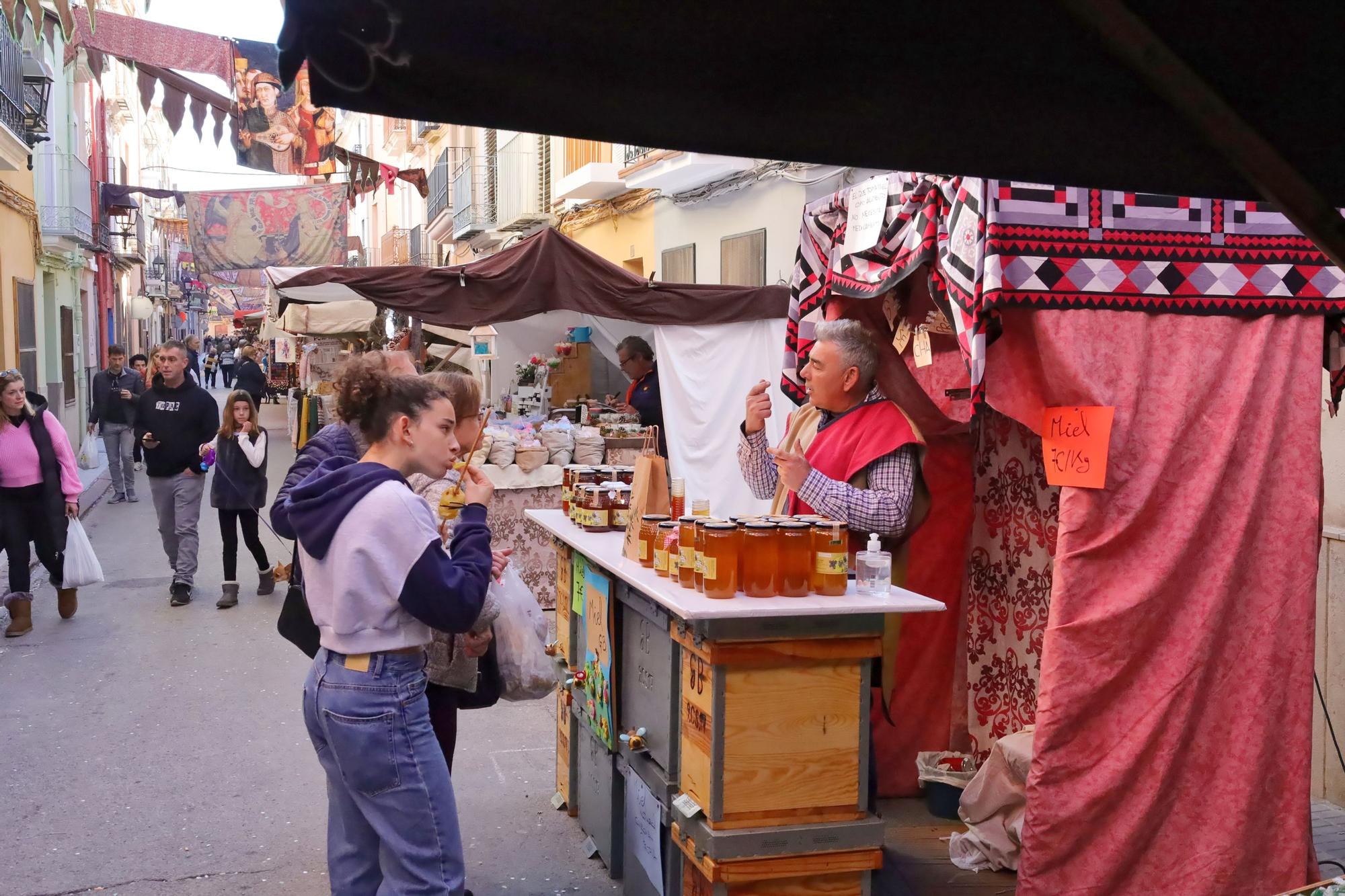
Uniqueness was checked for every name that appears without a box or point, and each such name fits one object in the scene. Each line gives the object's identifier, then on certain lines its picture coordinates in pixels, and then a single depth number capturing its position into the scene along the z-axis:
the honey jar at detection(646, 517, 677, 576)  3.70
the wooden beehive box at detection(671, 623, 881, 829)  3.25
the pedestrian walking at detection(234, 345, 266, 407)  19.62
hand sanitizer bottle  3.48
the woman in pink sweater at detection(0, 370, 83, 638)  7.88
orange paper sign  3.61
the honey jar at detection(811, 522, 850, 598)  3.40
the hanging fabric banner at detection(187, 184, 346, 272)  17.66
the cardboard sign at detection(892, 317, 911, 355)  5.07
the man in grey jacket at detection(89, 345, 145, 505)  14.02
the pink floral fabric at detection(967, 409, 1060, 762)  4.92
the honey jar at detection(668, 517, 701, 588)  3.49
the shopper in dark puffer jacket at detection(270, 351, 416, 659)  3.26
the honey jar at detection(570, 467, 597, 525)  4.79
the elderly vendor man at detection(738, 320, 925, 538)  4.04
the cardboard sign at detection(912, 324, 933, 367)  4.73
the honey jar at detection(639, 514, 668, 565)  3.89
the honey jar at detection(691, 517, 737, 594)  3.41
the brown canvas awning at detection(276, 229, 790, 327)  8.72
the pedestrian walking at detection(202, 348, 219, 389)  47.50
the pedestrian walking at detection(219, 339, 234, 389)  47.22
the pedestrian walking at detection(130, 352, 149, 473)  16.25
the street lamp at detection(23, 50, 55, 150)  15.84
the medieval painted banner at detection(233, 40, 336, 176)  11.15
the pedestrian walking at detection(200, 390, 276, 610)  8.96
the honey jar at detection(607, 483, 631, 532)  4.69
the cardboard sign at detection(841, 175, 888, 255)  4.36
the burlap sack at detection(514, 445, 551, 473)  8.76
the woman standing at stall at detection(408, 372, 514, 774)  3.57
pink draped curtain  3.67
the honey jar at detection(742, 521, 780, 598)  3.37
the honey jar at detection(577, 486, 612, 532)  4.68
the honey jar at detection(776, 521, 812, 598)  3.40
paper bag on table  4.08
